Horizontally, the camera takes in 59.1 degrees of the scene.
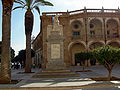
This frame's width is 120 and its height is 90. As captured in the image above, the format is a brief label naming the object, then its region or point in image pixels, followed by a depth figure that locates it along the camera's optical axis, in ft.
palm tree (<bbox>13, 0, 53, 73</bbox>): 43.50
